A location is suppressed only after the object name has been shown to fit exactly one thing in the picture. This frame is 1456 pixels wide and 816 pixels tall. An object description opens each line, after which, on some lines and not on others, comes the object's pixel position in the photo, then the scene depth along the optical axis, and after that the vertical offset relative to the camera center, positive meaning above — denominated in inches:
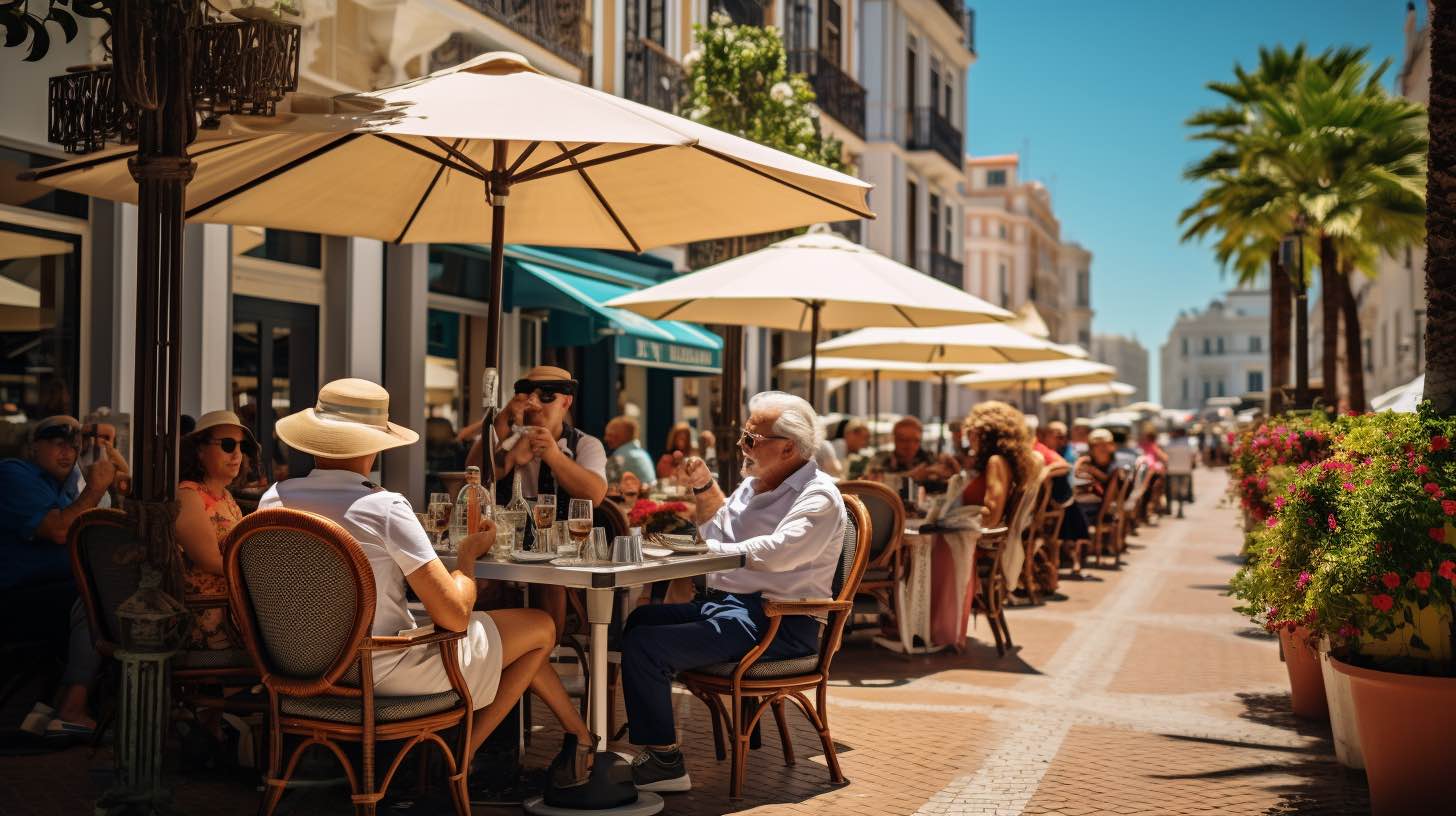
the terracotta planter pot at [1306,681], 273.3 -51.5
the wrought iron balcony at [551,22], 577.6 +172.8
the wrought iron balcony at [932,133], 1300.4 +275.7
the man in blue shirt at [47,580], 232.5 -30.0
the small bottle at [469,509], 197.3 -13.9
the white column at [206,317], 397.4 +27.5
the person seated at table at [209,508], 205.9 -15.0
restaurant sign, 573.3 +26.6
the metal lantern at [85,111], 213.3 +46.8
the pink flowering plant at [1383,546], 187.5 -17.0
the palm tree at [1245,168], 954.7 +180.4
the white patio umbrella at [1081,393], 1082.1 +23.0
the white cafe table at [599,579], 188.9 -22.8
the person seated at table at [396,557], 170.1 -17.9
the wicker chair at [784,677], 211.6 -40.7
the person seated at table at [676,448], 487.8 -12.2
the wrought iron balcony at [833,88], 1020.5 +253.6
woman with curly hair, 378.9 -10.0
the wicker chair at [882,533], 315.9 -26.6
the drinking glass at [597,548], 203.5 -19.6
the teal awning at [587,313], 549.6 +41.4
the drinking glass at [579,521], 201.8 -15.5
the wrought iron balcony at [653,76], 709.3 +179.6
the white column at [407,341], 522.0 +27.6
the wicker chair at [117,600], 192.4 -27.8
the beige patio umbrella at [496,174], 199.8 +42.8
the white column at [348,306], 490.6 +38.2
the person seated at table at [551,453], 238.4 -6.9
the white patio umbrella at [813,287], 343.0 +33.6
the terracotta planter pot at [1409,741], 190.4 -44.2
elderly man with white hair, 207.2 -24.8
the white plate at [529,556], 201.3 -20.9
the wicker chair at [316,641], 161.3 -27.6
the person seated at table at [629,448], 453.4 -10.8
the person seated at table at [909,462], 487.5 -16.0
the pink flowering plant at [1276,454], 301.6 -6.7
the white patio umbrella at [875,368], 645.3 +25.8
